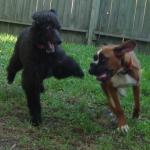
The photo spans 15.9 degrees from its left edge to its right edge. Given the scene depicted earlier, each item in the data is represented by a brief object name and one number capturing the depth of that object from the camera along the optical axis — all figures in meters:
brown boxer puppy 5.73
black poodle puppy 5.79
